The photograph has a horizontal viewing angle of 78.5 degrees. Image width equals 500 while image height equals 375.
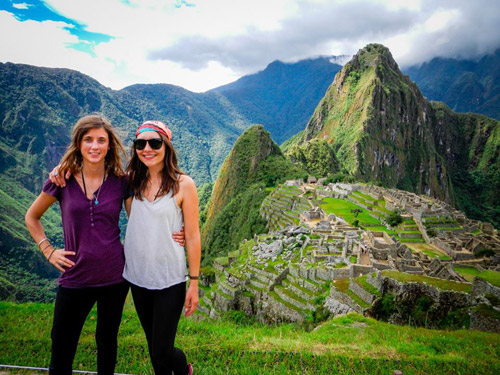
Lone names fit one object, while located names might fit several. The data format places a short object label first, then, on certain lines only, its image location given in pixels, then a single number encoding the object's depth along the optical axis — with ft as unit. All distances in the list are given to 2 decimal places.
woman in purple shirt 9.95
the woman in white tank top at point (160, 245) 10.05
